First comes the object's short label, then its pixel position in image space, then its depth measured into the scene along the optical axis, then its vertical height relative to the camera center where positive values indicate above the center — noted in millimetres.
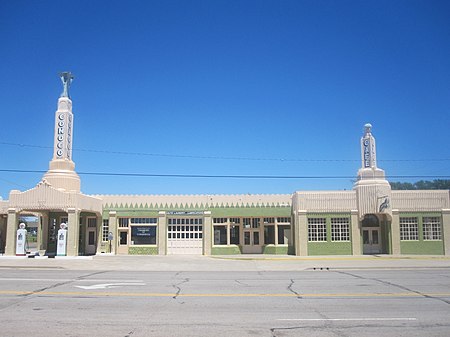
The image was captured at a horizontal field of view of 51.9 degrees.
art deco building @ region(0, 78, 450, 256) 33812 +858
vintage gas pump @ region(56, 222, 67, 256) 31081 -617
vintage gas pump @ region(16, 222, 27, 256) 31547 -668
